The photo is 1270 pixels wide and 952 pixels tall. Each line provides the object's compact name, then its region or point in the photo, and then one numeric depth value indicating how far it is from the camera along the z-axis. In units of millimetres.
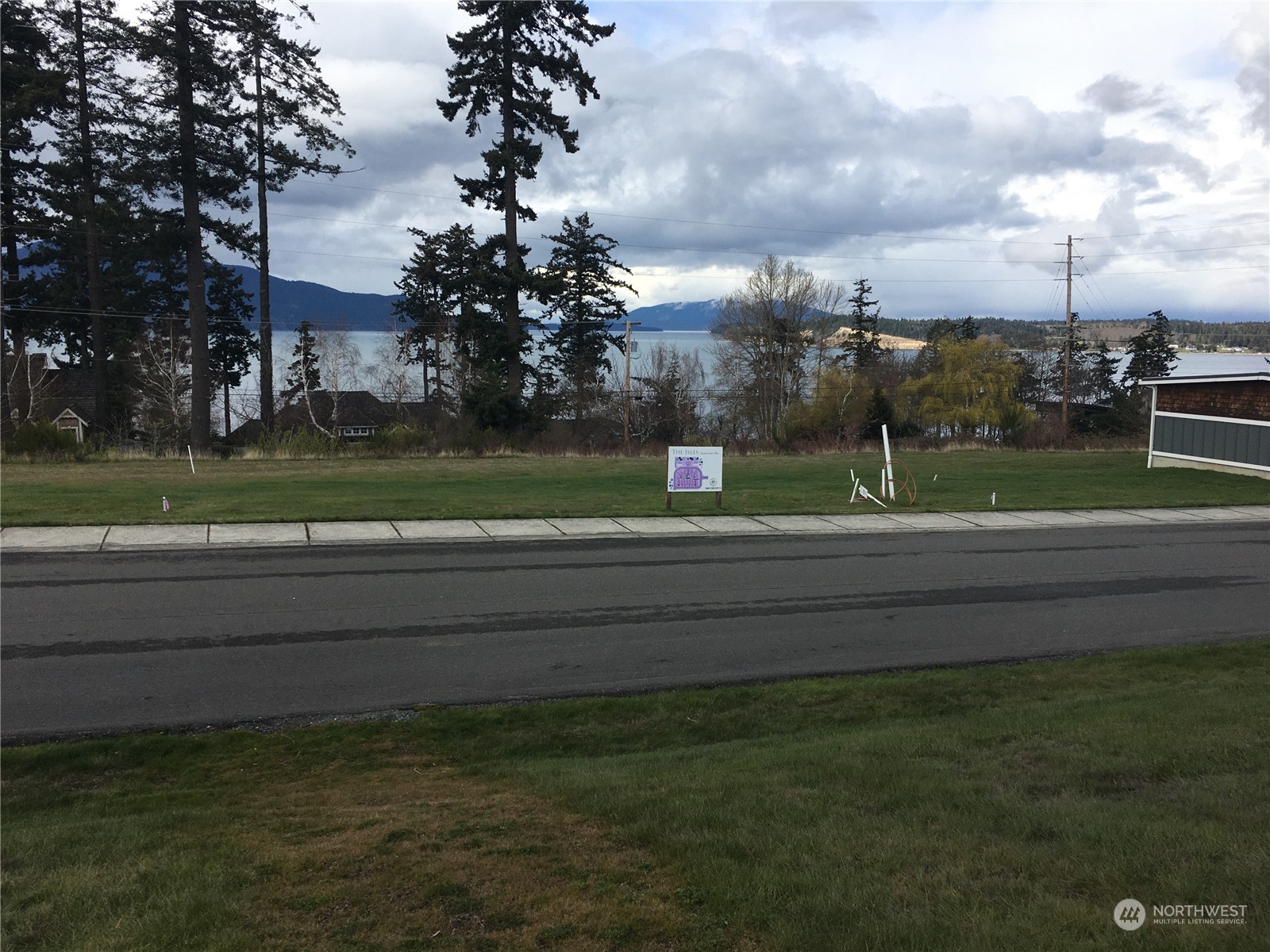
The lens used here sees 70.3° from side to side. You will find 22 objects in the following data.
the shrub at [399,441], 31459
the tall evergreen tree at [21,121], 34562
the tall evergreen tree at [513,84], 37219
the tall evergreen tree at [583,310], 60000
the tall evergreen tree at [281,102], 37344
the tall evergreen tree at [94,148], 33219
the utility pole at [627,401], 43769
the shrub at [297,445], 29938
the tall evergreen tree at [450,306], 40531
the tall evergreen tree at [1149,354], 83250
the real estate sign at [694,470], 19000
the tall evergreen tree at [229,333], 53969
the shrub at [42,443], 26266
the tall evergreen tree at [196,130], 31984
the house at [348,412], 63656
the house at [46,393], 43156
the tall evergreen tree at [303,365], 61438
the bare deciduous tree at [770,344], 63219
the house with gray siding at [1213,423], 26078
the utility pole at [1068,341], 56741
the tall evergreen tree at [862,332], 80562
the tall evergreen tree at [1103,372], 76812
